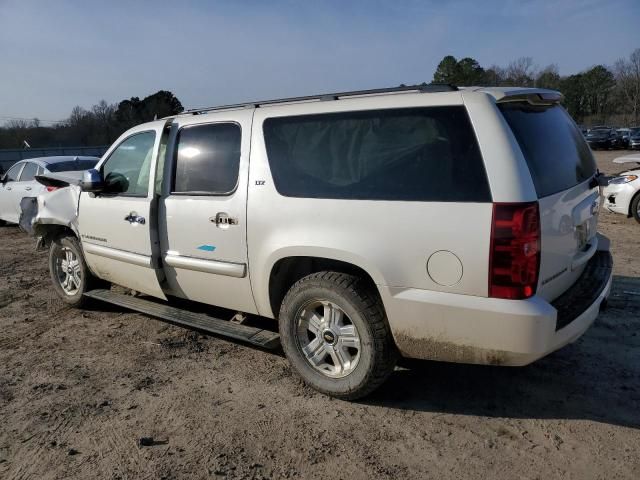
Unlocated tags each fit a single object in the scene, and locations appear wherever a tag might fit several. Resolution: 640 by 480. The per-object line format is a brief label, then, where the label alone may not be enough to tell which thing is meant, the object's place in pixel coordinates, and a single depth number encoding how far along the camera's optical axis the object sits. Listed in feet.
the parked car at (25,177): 33.47
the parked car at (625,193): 30.32
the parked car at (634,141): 119.85
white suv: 9.24
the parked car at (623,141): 124.88
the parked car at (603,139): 121.90
